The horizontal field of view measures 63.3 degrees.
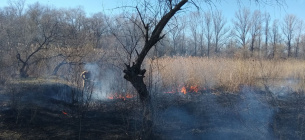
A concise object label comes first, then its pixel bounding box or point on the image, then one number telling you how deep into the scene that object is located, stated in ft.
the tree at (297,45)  120.27
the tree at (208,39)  133.14
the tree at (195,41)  129.07
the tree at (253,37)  120.16
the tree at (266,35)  110.14
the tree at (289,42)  115.93
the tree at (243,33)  121.51
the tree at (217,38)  131.64
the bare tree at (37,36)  33.97
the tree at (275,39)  119.09
